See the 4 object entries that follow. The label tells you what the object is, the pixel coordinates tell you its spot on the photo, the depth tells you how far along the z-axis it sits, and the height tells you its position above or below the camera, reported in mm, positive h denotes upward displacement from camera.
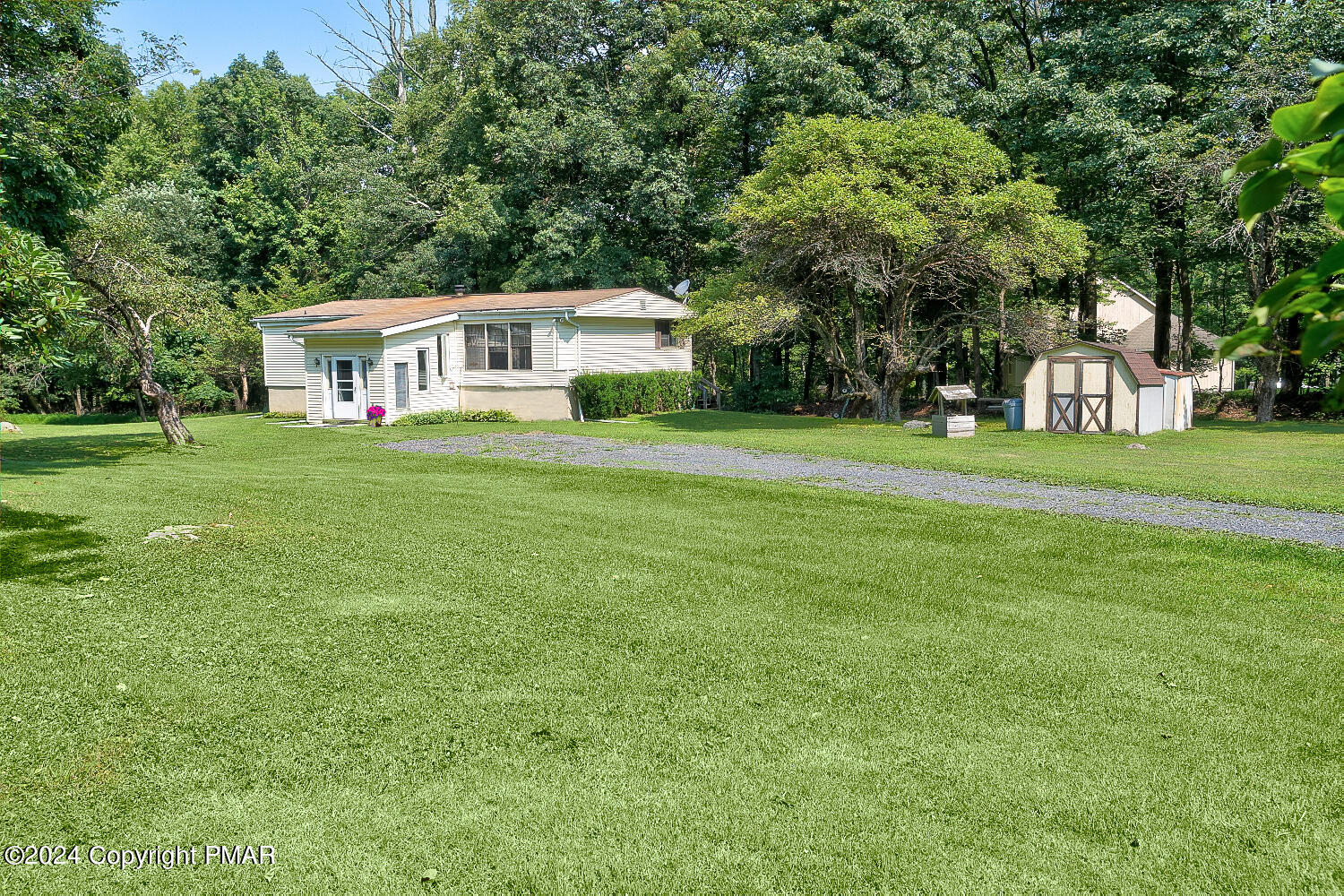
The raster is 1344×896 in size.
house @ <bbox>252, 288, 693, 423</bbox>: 24391 +1299
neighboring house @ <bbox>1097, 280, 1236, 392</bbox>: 42594 +3023
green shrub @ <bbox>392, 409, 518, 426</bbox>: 24141 -490
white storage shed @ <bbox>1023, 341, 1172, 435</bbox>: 18969 -179
